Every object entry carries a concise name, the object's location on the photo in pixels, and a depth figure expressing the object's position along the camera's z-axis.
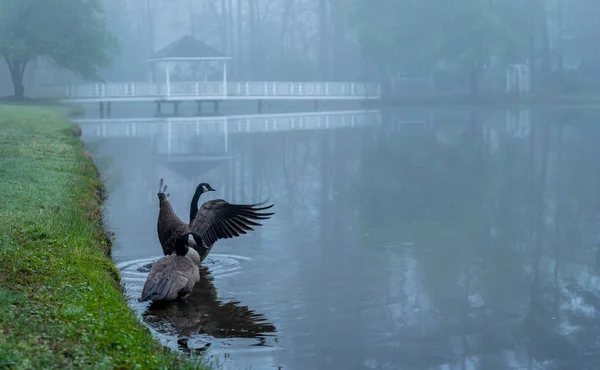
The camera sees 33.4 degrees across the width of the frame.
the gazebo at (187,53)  53.88
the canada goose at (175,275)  8.84
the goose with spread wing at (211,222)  10.48
